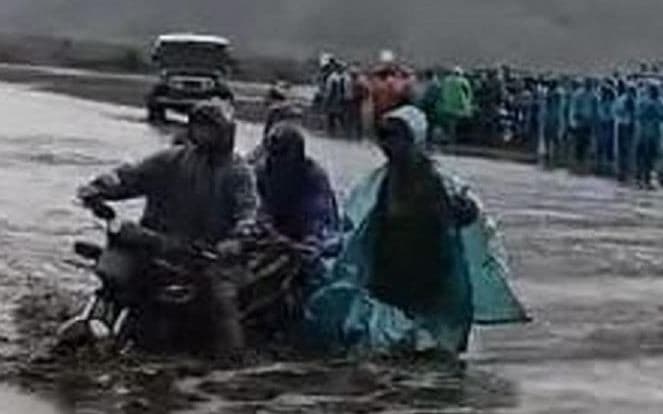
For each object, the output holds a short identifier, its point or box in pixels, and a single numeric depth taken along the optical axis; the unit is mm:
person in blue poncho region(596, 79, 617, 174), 36156
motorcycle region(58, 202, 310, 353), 13484
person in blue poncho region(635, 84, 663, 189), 34594
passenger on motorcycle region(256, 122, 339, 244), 14742
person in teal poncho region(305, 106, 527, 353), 14406
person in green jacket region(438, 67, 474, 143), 39062
